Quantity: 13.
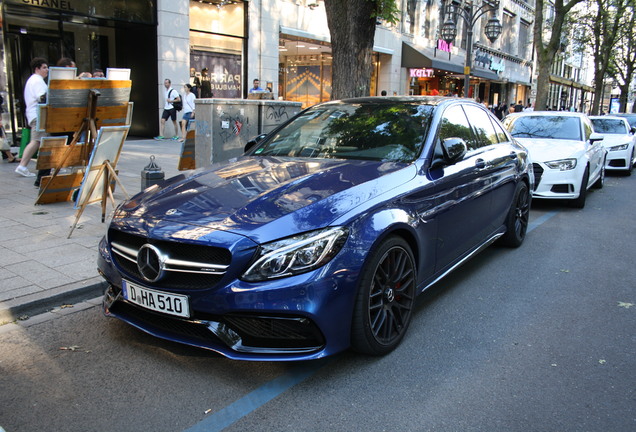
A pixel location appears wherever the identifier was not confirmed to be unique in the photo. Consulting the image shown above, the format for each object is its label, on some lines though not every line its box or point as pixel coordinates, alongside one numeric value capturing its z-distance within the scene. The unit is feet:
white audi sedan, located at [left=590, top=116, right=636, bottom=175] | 45.68
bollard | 19.51
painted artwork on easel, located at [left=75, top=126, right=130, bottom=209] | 19.36
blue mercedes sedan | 9.43
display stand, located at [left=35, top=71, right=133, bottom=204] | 21.77
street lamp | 59.98
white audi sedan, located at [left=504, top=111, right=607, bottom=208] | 27.81
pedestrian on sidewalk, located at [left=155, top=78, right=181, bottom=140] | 52.26
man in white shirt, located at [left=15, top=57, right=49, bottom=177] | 30.12
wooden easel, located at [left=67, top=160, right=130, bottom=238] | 19.21
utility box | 26.58
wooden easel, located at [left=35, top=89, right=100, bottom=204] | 22.53
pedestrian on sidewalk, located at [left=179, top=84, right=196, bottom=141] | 51.96
